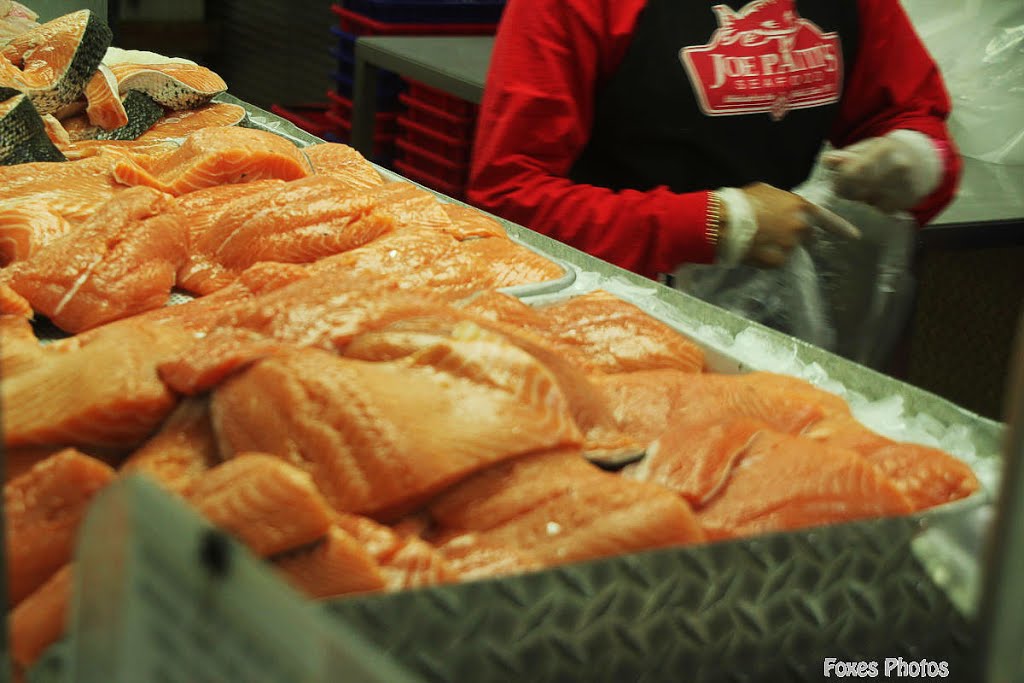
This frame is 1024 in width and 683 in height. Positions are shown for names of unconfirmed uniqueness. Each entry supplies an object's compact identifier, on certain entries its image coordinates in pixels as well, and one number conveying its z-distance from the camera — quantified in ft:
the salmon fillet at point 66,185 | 6.40
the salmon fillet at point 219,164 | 6.80
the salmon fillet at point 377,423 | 3.53
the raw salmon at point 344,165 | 7.24
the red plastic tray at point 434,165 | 13.34
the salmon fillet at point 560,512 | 3.47
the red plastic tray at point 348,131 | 14.12
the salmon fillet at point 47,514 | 3.40
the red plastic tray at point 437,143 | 13.19
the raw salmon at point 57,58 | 8.32
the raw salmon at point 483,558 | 3.36
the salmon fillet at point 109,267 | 5.29
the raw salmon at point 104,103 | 8.46
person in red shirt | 8.32
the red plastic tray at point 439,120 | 13.04
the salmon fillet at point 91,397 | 3.72
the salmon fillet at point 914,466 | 4.08
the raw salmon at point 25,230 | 5.92
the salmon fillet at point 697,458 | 3.92
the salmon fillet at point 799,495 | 3.81
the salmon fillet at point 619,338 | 5.03
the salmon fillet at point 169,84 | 8.86
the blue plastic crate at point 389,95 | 14.06
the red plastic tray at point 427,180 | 13.52
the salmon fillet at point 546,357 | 4.01
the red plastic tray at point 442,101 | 12.99
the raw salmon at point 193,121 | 8.54
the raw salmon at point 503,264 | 5.79
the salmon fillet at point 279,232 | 5.84
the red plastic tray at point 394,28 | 14.32
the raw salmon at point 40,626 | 3.12
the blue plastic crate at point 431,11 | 14.29
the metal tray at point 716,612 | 2.96
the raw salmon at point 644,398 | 4.42
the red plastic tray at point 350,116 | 14.11
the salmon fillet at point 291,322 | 3.83
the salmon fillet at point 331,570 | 3.12
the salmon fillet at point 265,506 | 3.04
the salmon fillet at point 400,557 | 3.25
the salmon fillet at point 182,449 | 3.63
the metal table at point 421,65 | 12.32
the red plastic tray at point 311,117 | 16.02
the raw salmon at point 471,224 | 6.29
